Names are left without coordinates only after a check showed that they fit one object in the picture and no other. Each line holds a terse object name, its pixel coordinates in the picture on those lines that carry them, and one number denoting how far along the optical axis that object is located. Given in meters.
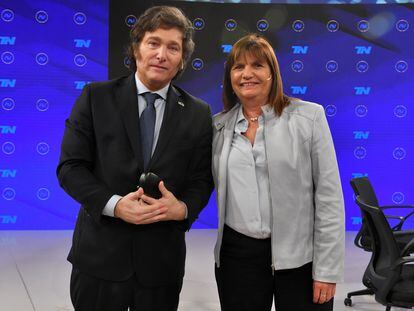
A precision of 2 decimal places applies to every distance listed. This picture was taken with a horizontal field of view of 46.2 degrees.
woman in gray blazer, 1.81
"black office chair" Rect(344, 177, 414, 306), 3.24
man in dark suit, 1.72
